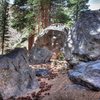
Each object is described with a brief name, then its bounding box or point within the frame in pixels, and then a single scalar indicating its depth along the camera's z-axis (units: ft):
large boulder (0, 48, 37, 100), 11.24
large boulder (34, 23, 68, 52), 22.71
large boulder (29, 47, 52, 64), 20.88
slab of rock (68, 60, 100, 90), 10.51
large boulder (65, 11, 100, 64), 13.99
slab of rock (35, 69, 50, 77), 14.73
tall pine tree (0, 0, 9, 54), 28.61
